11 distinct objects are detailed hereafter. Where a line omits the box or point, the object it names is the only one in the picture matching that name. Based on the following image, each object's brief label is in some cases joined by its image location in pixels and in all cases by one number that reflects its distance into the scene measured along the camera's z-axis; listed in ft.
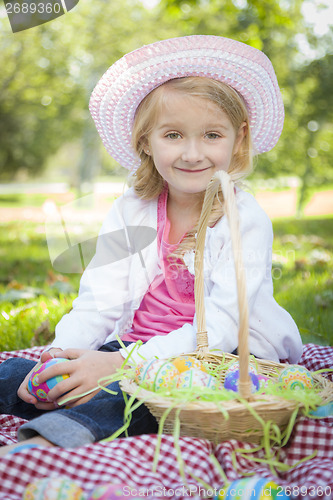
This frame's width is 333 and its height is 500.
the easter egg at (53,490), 3.88
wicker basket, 4.49
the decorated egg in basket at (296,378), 5.11
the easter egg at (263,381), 5.20
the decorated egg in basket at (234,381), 5.04
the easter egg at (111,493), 3.83
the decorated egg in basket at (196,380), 4.99
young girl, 5.93
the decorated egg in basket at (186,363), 5.33
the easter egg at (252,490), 3.93
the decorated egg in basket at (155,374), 4.98
